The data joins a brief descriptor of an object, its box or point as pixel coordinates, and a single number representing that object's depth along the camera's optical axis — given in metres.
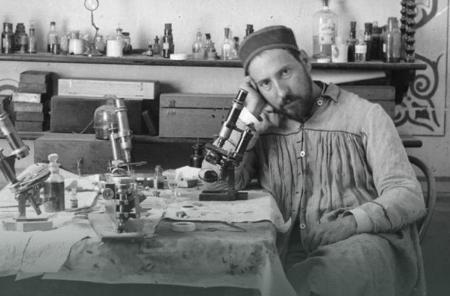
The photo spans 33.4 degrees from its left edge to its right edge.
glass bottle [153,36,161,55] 4.55
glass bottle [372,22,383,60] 4.50
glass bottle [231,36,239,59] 4.48
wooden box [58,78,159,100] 4.40
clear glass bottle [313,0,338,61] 4.44
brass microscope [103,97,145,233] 2.09
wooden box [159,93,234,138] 4.25
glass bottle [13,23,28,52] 4.52
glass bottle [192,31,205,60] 4.51
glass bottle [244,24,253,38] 4.45
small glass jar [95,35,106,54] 4.50
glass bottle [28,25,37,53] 4.52
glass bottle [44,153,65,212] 2.38
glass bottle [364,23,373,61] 4.43
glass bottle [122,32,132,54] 4.53
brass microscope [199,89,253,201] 2.68
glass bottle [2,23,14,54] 4.47
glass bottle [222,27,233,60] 4.48
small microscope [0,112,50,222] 2.22
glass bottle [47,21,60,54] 4.51
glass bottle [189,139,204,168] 3.42
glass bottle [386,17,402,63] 4.39
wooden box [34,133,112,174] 4.02
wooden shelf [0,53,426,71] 4.36
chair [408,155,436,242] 3.05
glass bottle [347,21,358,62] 4.46
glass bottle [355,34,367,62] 4.41
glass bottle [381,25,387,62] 4.44
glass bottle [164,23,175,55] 4.49
